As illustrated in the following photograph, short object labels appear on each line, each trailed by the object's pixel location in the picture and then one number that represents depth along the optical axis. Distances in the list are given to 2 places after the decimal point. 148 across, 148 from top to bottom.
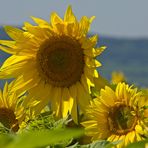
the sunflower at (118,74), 15.70
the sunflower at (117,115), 3.70
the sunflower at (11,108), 3.60
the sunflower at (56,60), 4.33
